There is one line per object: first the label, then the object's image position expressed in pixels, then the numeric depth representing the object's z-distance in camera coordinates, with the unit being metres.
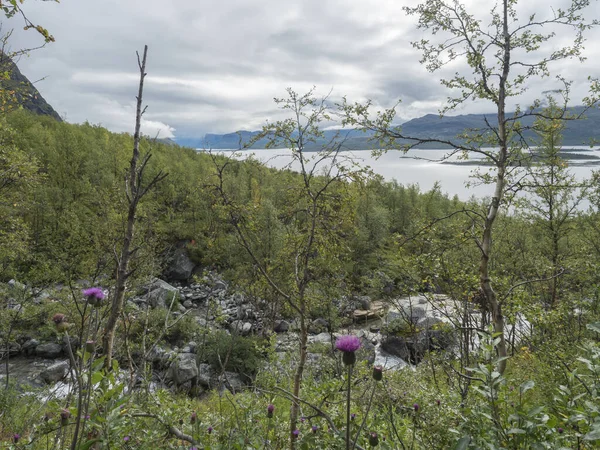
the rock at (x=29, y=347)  16.64
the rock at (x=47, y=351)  16.50
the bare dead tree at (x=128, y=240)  2.36
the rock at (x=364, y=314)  23.22
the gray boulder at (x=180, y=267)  33.88
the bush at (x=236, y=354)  15.67
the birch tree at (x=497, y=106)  4.89
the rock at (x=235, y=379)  14.99
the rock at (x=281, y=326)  22.94
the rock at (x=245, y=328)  21.27
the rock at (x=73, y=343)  17.16
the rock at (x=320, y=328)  21.53
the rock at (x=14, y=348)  15.84
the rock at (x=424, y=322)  18.01
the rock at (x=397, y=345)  17.78
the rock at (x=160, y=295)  23.07
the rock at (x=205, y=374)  14.03
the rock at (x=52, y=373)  13.68
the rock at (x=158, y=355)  13.54
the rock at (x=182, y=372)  13.48
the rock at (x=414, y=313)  19.02
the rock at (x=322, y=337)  19.09
